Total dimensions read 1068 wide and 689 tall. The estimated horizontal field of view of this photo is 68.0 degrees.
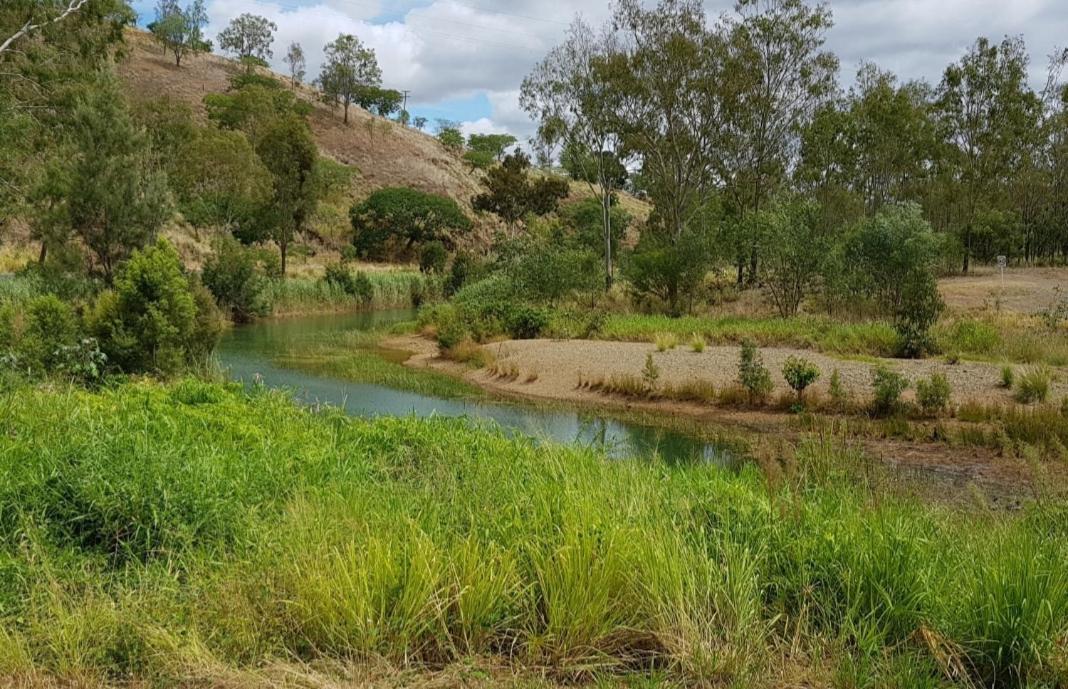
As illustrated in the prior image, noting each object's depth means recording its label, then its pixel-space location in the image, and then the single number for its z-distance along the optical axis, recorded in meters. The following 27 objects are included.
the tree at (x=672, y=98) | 32.84
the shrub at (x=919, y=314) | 18.92
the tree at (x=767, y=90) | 33.56
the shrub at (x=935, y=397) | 14.21
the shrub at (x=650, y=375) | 17.62
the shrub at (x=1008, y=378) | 15.16
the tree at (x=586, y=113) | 34.62
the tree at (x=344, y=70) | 83.00
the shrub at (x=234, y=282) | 32.72
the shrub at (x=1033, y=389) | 14.40
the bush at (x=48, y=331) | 11.61
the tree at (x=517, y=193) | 69.25
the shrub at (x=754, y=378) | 16.11
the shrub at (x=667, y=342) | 21.02
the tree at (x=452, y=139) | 91.81
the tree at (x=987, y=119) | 40.53
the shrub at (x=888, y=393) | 14.45
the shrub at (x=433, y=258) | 51.72
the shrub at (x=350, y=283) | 40.94
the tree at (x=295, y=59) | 88.69
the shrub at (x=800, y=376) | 15.62
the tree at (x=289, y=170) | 41.50
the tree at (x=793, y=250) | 25.28
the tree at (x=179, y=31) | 80.94
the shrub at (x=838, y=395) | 15.20
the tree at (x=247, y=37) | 89.38
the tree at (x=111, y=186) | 23.39
